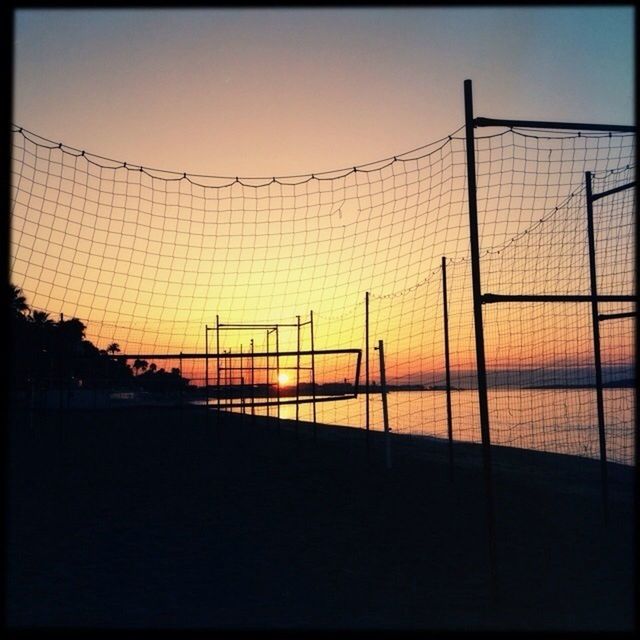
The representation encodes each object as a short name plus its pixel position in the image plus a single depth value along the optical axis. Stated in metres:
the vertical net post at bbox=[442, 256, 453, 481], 9.02
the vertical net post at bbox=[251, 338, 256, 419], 17.51
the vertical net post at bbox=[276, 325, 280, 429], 16.98
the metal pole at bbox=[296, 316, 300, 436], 16.78
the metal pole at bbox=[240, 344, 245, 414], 19.01
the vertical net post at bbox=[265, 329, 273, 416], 19.19
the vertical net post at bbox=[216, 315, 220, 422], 17.04
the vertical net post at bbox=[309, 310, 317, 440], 14.96
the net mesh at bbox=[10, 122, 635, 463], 7.34
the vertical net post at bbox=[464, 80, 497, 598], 4.65
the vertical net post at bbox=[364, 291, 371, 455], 11.83
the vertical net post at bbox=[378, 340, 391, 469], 10.55
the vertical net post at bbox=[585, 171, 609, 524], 6.47
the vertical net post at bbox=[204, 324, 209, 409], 17.07
